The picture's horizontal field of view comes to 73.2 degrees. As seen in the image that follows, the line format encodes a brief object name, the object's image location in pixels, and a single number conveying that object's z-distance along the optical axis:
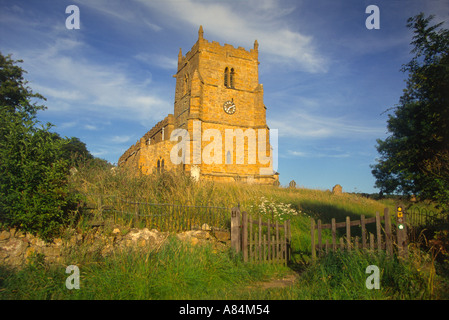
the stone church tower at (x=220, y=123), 30.42
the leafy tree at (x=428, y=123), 7.61
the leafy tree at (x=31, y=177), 6.05
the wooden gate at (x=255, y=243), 8.00
